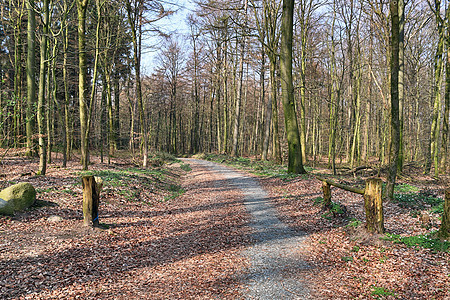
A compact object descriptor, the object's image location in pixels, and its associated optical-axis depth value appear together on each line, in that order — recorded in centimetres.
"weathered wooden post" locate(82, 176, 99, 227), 709
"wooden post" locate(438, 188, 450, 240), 532
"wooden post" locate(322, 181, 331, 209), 848
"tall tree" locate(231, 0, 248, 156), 2585
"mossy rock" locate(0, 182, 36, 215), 717
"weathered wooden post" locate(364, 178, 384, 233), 606
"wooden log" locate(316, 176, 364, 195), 654
